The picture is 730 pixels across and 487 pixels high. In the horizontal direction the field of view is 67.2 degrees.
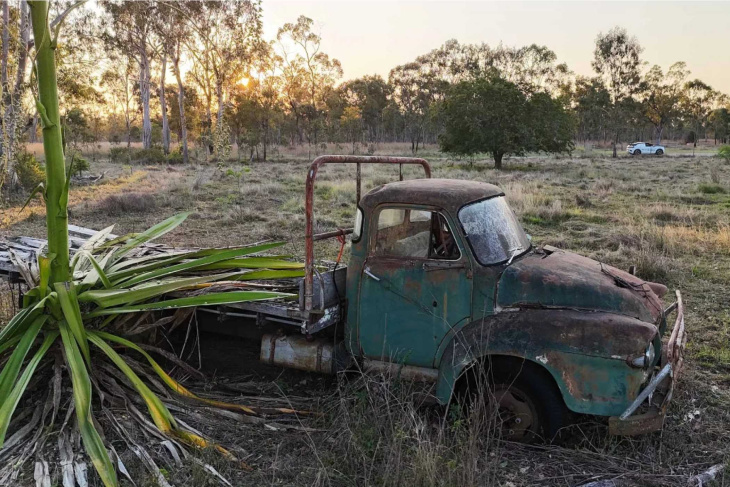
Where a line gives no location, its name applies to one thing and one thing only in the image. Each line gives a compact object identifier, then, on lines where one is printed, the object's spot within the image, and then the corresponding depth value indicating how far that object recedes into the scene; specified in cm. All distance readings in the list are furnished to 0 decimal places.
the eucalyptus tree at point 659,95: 5306
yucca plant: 363
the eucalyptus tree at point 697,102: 6400
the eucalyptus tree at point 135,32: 3891
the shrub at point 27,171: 1905
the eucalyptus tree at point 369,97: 6406
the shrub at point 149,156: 3866
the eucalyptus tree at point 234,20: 3488
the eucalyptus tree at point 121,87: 4697
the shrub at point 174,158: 3875
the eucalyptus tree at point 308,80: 5391
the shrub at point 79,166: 2219
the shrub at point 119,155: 3981
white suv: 4878
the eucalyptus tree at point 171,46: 3797
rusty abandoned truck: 361
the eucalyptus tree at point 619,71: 4916
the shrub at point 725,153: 3374
